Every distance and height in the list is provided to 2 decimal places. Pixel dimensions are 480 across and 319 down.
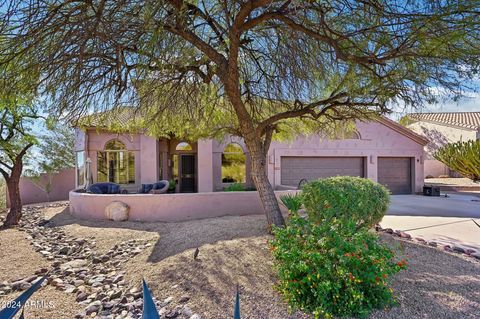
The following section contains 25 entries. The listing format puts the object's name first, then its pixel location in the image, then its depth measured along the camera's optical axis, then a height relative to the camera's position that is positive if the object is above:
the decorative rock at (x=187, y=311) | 4.00 -1.89
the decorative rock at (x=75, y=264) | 6.64 -2.12
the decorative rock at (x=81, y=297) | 5.06 -2.13
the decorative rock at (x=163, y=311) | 4.09 -1.93
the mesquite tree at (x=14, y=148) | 10.80 +0.62
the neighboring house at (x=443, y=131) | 27.49 +2.98
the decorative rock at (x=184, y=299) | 4.38 -1.87
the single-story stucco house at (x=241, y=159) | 16.34 +0.30
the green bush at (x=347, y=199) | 6.34 -0.74
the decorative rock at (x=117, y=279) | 5.62 -2.05
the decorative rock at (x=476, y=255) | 6.23 -1.83
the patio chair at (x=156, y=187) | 13.46 -1.00
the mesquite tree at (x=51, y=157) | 17.42 +0.47
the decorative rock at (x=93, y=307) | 4.59 -2.10
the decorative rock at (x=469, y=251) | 6.46 -1.82
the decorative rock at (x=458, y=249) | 6.59 -1.82
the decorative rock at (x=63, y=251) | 7.70 -2.12
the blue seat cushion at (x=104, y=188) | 12.84 -0.98
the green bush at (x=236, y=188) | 13.82 -1.04
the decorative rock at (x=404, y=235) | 7.73 -1.77
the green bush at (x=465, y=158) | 10.55 +0.19
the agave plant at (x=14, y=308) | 1.91 -0.88
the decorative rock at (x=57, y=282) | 5.66 -2.12
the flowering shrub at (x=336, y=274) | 3.51 -1.26
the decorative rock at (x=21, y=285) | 5.66 -2.17
